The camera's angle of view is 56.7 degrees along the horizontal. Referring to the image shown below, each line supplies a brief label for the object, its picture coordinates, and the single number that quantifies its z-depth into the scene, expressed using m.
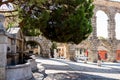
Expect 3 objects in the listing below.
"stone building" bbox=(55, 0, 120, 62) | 14.21
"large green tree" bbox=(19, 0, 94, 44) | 5.36
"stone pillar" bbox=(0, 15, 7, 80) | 3.04
